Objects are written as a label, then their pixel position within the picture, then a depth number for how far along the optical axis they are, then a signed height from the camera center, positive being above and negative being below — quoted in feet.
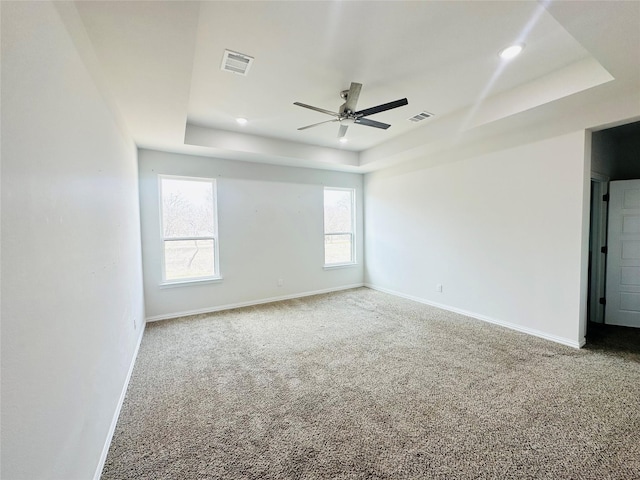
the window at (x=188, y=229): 14.11 -0.06
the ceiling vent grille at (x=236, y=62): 7.62 +4.63
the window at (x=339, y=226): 19.17 -0.01
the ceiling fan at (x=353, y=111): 8.50 +3.71
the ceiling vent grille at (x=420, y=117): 11.95 +4.67
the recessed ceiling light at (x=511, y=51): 7.36 +4.62
